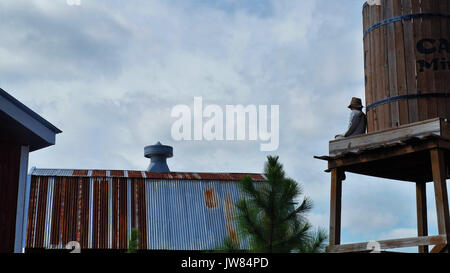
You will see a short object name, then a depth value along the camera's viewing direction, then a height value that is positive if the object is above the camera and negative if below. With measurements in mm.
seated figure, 14508 +3877
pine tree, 14375 +1867
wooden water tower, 13500 +4234
